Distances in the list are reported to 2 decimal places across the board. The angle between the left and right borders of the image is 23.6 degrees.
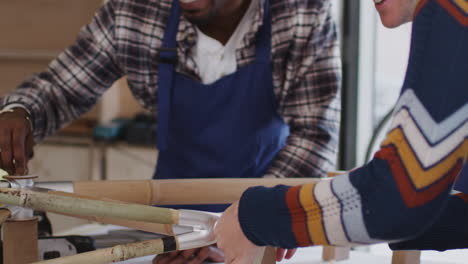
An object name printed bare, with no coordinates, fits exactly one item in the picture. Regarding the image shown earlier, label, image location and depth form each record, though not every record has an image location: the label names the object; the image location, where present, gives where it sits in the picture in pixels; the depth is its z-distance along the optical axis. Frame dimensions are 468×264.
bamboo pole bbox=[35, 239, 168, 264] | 1.86
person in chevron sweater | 1.66
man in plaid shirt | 2.55
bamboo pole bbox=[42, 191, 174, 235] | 1.98
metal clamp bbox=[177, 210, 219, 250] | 1.93
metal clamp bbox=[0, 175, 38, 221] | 2.01
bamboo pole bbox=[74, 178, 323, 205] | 2.12
